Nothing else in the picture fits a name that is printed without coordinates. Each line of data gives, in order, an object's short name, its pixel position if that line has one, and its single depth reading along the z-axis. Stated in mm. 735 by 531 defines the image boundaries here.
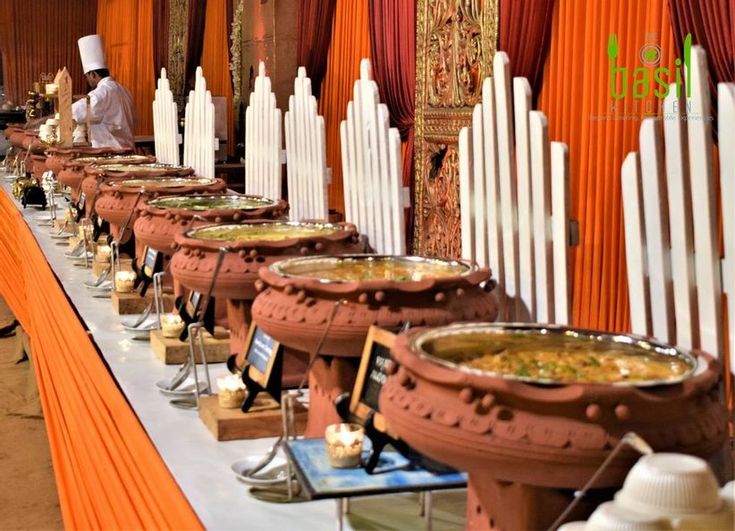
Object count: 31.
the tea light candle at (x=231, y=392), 1860
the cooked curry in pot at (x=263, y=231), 2320
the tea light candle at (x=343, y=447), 1379
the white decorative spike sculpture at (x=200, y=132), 4969
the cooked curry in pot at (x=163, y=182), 3453
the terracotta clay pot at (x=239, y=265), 2051
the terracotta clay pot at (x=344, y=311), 1608
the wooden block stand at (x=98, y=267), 3469
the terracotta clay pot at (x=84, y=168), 4336
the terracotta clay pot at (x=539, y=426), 1084
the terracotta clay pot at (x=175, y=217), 2607
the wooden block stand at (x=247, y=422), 1812
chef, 7039
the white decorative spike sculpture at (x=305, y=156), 3609
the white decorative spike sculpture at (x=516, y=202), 2025
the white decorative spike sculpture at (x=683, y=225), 1623
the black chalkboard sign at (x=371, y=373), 1455
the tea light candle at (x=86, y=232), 3949
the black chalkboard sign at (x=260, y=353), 1763
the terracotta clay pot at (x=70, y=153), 5117
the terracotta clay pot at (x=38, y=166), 5987
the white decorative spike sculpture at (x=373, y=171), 2855
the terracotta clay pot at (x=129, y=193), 3254
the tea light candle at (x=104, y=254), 3520
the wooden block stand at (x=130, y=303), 2918
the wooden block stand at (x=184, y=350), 2340
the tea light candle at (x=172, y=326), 2408
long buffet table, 1512
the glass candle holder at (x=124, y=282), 2994
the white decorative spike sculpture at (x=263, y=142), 4227
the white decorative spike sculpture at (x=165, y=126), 5836
